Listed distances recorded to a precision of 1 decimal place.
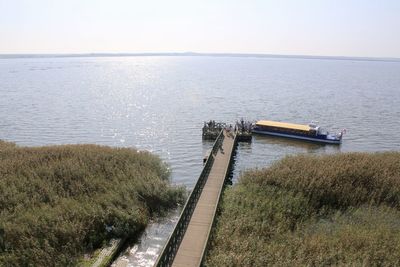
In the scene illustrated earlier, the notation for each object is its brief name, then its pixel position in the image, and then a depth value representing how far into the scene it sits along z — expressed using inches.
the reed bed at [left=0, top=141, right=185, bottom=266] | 775.7
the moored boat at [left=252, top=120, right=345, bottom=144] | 2005.4
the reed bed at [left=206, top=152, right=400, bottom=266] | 733.3
